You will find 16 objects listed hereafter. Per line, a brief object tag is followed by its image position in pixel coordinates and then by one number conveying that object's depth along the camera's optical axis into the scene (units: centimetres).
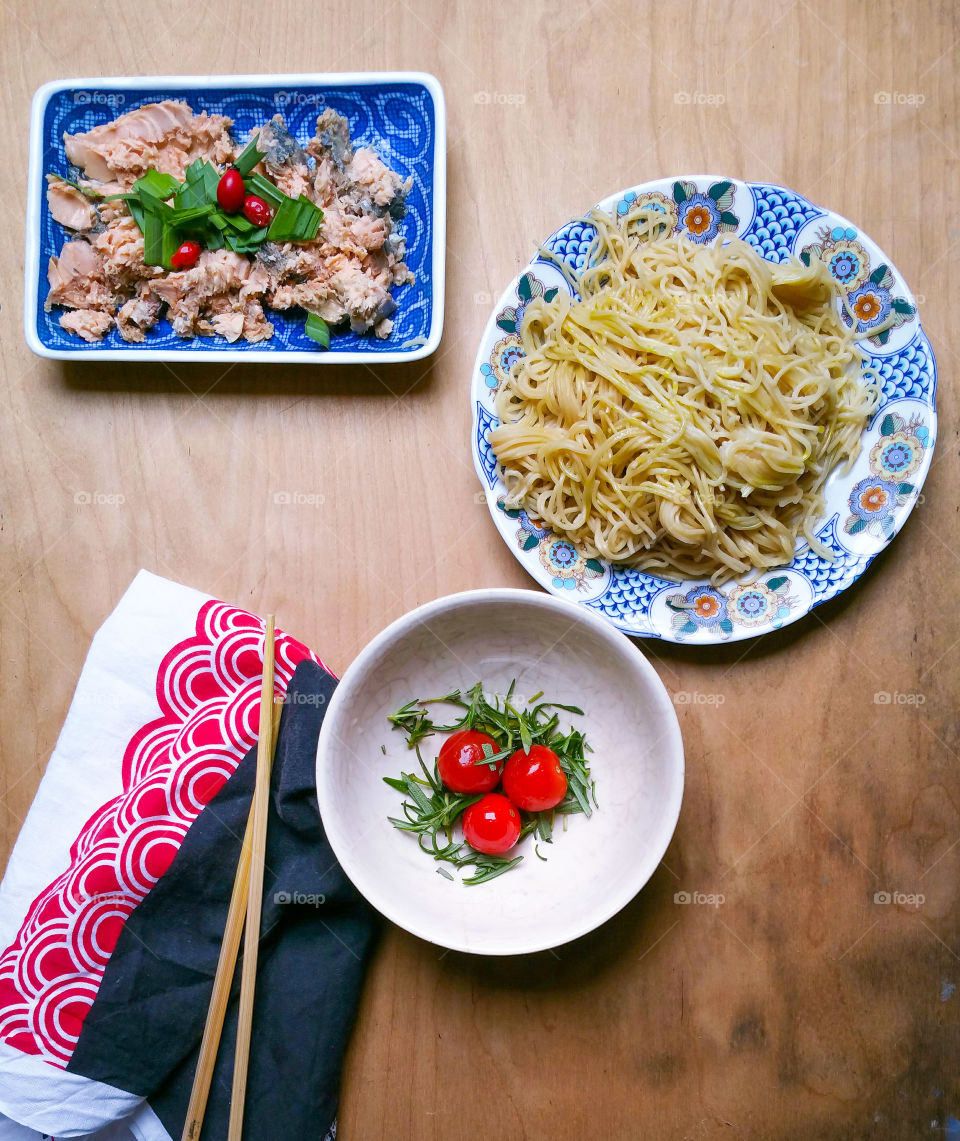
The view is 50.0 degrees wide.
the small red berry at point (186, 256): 48
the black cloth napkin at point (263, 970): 44
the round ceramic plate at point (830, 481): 46
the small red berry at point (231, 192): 48
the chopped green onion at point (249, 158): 48
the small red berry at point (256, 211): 48
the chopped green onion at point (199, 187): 48
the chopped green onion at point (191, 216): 48
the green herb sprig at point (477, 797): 44
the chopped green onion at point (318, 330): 48
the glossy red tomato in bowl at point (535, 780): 42
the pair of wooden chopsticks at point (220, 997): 44
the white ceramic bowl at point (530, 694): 42
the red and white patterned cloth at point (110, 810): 44
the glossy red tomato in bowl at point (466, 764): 43
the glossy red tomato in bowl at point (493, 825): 42
